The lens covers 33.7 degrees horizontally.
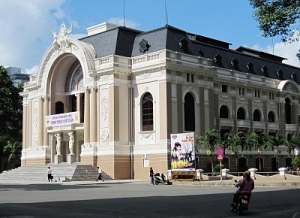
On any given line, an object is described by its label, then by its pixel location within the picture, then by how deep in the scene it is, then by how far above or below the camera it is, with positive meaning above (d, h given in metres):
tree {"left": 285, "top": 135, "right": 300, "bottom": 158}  64.69 +0.57
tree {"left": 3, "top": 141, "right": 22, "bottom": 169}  76.31 +0.62
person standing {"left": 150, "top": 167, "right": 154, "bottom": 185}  41.59 -2.21
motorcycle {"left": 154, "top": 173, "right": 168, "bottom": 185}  41.78 -2.49
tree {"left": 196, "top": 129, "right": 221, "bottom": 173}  52.25 +0.94
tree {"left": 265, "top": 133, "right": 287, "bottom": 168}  60.72 +0.95
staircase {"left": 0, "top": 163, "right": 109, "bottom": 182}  50.17 -2.22
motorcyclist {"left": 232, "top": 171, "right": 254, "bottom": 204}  17.91 -1.31
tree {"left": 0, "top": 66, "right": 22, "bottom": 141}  74.94 +7.20
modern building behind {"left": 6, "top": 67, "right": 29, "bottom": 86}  170.12 +27.79
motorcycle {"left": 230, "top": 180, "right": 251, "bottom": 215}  17.44 -1.91
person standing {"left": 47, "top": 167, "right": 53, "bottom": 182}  48.56 -2.22
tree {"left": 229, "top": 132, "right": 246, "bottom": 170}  55.32 +0.71
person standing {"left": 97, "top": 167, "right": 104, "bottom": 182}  48.87 -2.34
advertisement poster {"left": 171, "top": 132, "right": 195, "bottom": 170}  43.38 -0.09
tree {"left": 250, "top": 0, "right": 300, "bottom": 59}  17.27 +4.73
